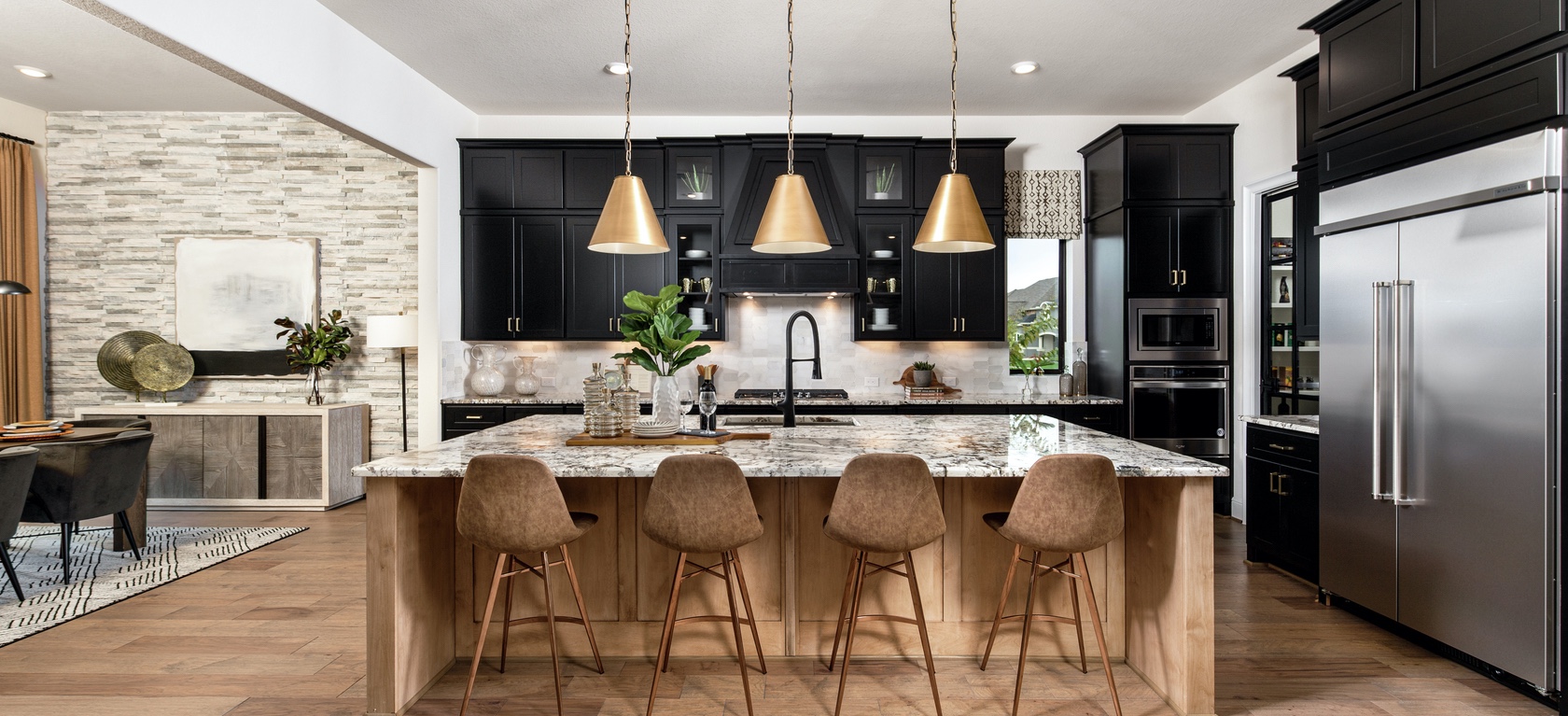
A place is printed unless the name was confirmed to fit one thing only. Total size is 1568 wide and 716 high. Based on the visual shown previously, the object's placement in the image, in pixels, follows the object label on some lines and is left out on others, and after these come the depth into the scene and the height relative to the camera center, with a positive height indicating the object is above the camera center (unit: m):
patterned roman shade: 5.75 +1.15
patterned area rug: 3.39 -1.14
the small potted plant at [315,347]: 5.69 +0.08
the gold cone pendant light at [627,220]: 2.87 +0.53
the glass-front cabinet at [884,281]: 5.47 +0.55
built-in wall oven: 5.13 -0.35
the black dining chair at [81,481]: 3.74 -0.63
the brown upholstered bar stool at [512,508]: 2.27 -0.46
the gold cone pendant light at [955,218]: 2.83 +0.52
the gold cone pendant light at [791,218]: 2.85 +0.53
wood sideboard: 5.38 -0.71
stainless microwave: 5.11 +0.17
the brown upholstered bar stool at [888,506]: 2.27 -0.46
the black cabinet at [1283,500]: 3.65 -0.76
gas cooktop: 5.43 -0.28
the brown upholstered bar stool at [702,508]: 2.26 -0.46
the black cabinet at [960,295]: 5.46 +0.45
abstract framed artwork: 5.89 +0.47
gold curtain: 5.44 +0.42
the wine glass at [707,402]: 2.92 -0.18
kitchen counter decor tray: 2.75 -0.31
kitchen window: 5.84 +0.41
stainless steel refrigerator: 2.44 -0.16
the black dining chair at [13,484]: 3.31 -0.57
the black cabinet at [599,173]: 5.48 +1.36
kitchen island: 2.62 -0.81
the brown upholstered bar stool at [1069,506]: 2.24 -0.46
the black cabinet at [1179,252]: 5.10 +0.70
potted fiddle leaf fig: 2.83 +0.08
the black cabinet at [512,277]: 5.55 +0.60
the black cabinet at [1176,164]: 5.09 +1.30
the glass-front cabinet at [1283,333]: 4.62 +0.14
